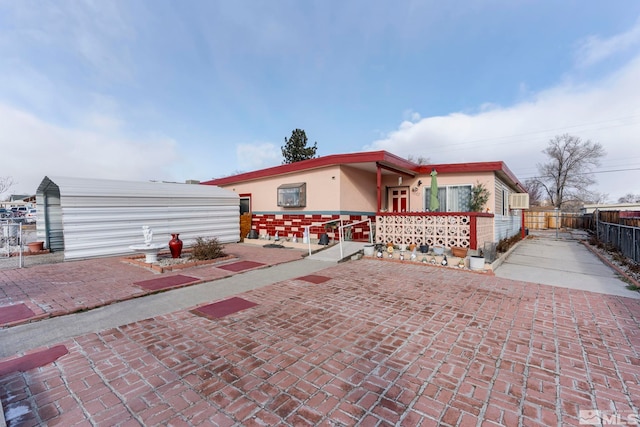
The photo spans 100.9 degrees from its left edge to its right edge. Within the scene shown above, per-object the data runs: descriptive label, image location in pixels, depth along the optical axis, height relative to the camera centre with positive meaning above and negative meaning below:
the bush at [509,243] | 9.01 -1.42
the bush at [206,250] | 7.62 -1.12
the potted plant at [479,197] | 10.20 +0.47
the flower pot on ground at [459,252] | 7.09 -1.14
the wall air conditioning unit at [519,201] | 14.36 +0.43
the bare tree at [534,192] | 46.26 +2.98
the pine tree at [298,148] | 25.00 +6.04
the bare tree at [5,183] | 21.00 +2.50
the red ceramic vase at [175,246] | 7.67 -0.98
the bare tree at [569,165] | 31.14 +5.32
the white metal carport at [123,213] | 8.09 -0.02
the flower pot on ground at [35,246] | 9.38 -1.16
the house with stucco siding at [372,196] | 8.36 +0.62
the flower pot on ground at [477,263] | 6.52 -1.33
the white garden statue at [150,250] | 7.12 -1.01
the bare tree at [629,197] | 46.85 +1.87
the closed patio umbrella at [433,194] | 9.18 +0.55
